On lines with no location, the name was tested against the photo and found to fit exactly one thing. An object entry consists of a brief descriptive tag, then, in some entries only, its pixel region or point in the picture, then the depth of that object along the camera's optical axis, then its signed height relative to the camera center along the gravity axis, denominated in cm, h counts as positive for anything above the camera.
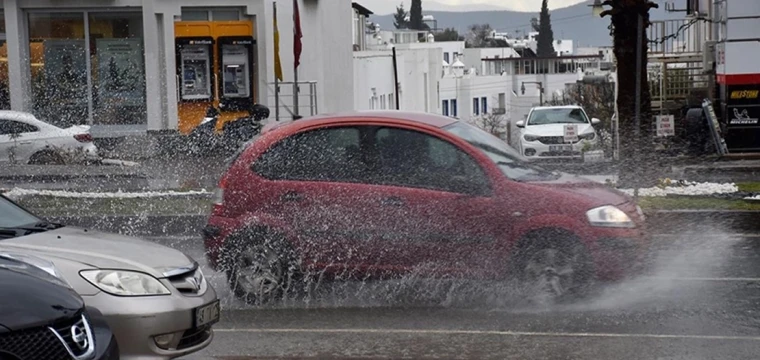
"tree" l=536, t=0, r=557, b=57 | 9758 +218
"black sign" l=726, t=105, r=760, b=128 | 2588 -125
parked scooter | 2906 -140
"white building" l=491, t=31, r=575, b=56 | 9984 +182
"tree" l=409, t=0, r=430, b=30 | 10306 +417
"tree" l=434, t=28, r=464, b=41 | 9829 +233
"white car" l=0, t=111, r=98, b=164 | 2414 -137
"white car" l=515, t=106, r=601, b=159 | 2988 -181
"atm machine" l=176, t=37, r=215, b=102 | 3012 -2
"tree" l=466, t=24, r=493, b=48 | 10341 +266
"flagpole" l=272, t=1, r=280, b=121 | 2805 -54
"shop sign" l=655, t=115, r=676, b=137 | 2378 -132
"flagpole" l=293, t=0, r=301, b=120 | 2761 -16
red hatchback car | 973 -121
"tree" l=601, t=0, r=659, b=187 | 2106 -26
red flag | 2784 +76
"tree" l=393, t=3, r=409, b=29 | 12612 +519
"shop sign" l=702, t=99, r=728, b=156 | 2566 -155
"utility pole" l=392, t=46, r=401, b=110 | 4074 -36
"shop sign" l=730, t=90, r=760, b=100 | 2569 -79
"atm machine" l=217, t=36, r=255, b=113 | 3014 -7
